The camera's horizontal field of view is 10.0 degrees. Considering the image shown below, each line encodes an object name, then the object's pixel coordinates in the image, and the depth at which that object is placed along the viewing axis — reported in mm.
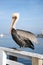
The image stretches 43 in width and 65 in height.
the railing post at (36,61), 2716
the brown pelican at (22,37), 3935
